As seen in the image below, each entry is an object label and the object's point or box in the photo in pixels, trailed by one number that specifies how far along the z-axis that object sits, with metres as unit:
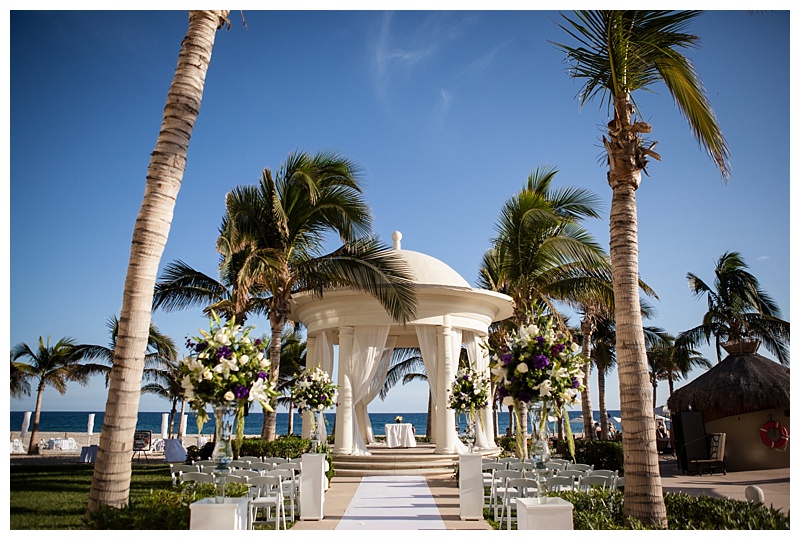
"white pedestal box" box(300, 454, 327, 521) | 9.29
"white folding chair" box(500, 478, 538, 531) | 7.68
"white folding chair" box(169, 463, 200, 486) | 9.89
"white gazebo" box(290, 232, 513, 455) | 16.47
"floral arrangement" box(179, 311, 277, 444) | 5.93
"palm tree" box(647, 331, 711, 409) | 28.22
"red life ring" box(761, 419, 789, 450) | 16.08
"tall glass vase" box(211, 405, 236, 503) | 5.84
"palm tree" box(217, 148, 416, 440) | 13.86
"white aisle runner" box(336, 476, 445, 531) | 9.23
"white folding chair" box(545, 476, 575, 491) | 7.30
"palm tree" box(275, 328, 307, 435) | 31.94
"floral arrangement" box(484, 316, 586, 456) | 5.90
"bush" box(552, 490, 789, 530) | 5.56
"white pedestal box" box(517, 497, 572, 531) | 5.18
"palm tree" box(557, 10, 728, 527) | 6.16
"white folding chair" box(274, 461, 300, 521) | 9.12
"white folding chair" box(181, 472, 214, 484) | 7.69
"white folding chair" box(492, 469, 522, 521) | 9.42
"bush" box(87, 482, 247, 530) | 5.34
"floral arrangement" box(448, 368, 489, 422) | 13.95
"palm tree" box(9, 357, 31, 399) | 23.53
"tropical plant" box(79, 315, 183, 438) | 24.58
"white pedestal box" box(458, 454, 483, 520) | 9.39
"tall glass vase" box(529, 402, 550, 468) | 5.87
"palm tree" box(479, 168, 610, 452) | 13.88
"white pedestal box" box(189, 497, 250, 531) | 5.21
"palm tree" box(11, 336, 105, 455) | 23.84
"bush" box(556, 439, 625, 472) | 13.54
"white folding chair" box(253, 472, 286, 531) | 7.77
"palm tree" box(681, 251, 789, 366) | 24.92
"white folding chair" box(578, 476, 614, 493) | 7.72
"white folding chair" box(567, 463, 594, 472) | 9.54
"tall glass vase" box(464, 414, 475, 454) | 14.18
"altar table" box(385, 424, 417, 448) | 21.61
